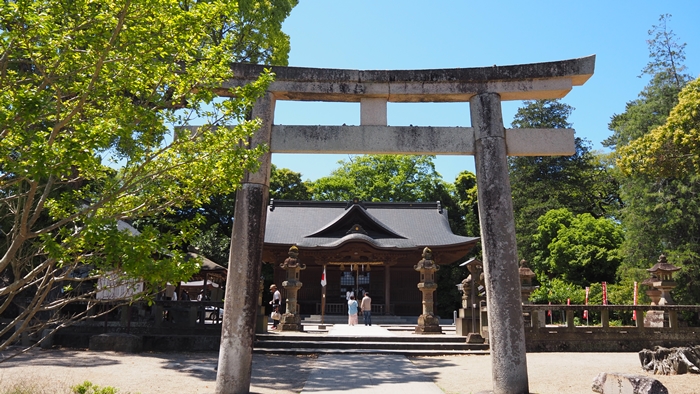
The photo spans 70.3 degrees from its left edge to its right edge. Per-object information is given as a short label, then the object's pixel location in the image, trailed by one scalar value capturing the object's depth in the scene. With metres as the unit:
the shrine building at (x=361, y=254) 24.50
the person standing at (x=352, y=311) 19.39
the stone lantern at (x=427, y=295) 16.36
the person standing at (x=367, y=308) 19.75
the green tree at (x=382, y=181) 41.41
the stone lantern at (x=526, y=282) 15.19
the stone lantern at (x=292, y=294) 17.17
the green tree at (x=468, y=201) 35.34
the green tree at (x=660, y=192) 14.80
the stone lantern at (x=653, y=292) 15.82
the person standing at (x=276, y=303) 19.16
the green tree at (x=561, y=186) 35.41
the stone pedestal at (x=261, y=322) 15.27
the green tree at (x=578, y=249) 26.27
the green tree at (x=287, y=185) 37.62
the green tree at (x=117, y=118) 3.94
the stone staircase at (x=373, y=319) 23.52
